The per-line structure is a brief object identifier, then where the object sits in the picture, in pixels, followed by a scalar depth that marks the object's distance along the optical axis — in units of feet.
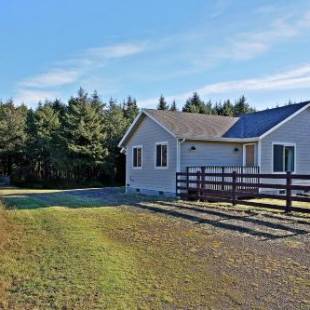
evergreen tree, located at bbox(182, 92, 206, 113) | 146.80
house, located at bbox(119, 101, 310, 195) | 56.39
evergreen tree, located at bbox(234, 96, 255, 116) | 152.85
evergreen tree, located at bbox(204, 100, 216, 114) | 150.71
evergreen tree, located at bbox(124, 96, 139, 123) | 139.68
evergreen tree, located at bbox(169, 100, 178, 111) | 165.15
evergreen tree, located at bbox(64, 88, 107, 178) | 105.81
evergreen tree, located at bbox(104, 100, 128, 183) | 110.01
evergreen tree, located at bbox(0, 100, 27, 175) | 126.41
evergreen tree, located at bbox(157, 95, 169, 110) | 161.99
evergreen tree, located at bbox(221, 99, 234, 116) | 148.36
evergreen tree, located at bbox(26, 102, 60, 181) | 118.21
